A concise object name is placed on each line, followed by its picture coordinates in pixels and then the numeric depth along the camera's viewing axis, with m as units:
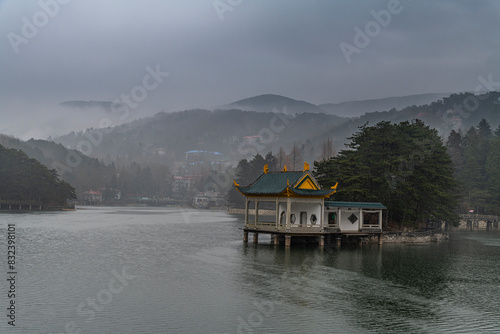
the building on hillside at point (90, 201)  191.61
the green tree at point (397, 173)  53.69
